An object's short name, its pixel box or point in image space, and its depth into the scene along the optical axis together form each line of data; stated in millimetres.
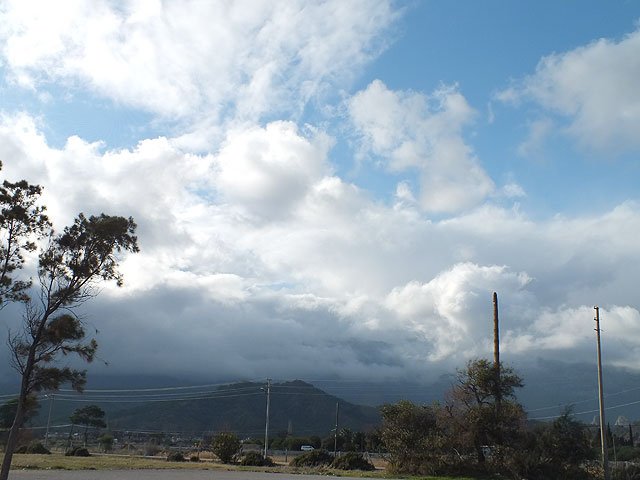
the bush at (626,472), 40281
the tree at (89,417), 137625
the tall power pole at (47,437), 84212
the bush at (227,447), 61281
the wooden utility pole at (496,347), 44312
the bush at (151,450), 77544
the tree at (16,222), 24781
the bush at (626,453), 65881
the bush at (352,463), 49719
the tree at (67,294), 25656
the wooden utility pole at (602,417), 38781
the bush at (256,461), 56719
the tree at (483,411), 42469
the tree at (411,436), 43781
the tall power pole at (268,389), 82500
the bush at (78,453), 63844
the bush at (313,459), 53666
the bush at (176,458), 64062
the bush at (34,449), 67812
